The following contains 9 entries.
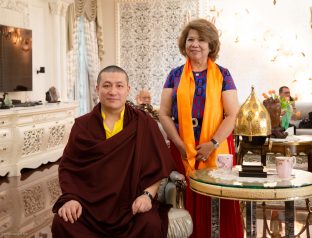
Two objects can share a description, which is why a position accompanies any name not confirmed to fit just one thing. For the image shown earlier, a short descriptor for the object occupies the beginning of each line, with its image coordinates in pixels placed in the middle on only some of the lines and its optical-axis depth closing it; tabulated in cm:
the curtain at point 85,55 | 891
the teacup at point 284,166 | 241
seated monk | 238
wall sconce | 741
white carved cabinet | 577
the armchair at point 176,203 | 248
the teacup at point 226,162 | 257
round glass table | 221
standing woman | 274
